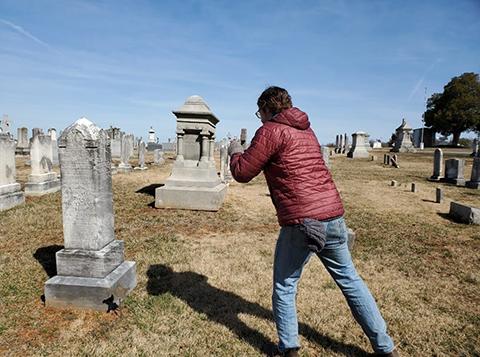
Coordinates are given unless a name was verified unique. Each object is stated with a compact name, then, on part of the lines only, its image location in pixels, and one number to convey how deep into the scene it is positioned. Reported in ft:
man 7.28
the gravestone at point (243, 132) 54.03
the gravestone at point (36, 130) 70.05
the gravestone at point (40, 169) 29.43
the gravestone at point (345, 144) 108.88
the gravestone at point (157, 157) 66.95
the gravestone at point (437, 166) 46.22
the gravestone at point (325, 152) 51.40
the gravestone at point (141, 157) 53.80
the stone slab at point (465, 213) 22.39
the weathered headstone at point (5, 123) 81.82
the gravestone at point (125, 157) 49.24
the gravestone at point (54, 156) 56.30
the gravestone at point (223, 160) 41.56
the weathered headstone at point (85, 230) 10.40
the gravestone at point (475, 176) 39.32
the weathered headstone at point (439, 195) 29.89
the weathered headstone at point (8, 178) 23.68
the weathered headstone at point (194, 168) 25.25
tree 128.36
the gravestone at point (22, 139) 74.89
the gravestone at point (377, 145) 140.81
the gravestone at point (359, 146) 85.66
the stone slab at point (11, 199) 23.22
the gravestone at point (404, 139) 97.16
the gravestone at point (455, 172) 41.93
